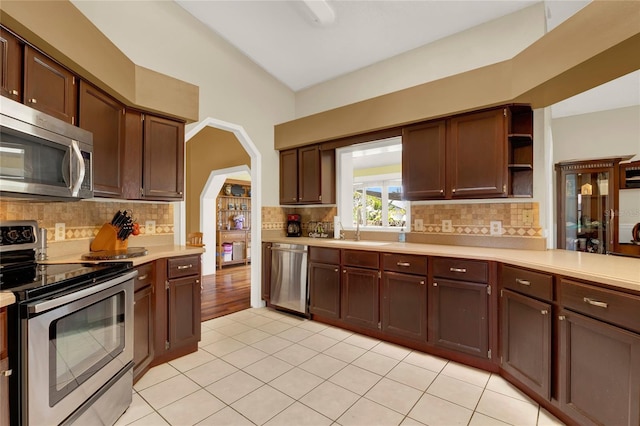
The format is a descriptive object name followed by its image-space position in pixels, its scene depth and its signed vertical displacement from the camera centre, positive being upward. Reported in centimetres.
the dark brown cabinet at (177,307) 243 -81
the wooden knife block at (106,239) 248 -21
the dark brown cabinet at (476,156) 259 +54
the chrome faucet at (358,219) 376 -7
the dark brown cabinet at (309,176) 397 +53
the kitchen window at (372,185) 383 +52
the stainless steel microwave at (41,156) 145 +33
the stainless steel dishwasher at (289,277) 357 -80
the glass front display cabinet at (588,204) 404 +12
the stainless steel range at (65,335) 123 -60
